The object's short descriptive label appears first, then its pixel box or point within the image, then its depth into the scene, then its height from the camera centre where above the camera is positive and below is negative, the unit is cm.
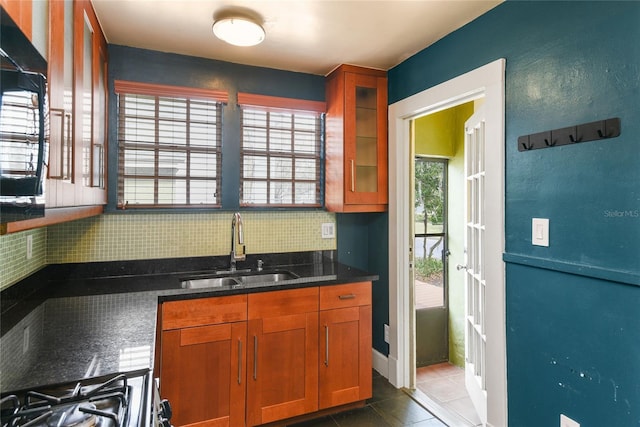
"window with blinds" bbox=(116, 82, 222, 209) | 246 +45
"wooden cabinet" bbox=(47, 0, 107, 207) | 113 +42
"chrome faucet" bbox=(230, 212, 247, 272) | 252 -18
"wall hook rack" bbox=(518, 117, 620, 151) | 143 +34
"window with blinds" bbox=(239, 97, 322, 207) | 278 +45
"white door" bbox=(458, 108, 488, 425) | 230 -34
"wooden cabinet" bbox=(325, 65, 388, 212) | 272 +57
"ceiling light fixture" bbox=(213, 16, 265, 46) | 201 +103
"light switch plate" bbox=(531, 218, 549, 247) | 167 -7
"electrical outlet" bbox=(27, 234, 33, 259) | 194 -16
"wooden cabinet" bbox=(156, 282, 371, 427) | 200 -82
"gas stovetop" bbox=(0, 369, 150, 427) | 83 -46
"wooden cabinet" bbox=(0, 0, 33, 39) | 75 +45
